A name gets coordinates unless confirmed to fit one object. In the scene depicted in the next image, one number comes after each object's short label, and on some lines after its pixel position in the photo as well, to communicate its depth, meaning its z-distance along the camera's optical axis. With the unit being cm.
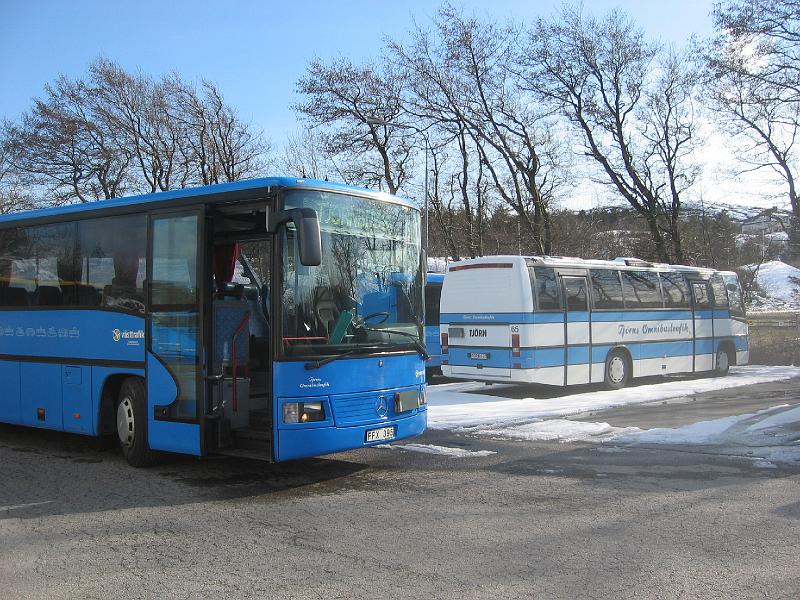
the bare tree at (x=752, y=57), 2395
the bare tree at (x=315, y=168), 3259
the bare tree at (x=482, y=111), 2995
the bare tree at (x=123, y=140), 3375
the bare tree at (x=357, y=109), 3144
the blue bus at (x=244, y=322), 762
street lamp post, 2736
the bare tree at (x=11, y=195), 3594
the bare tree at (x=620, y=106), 2812
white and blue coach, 1584
